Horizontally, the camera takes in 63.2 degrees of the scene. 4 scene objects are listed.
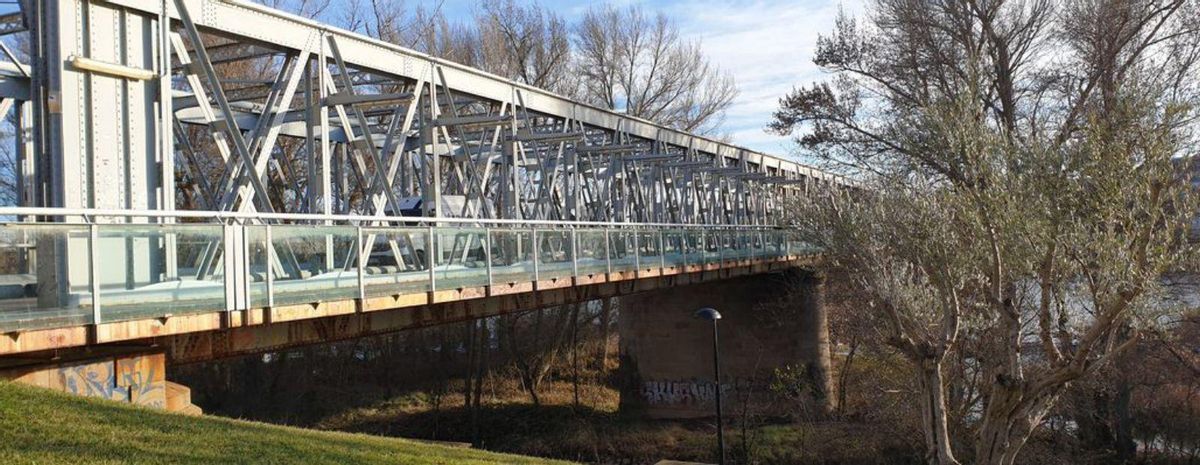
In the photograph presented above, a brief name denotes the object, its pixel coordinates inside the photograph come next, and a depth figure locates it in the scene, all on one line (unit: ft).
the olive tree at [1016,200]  42.22
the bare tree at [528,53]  125.49
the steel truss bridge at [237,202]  27.61
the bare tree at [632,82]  137.39
